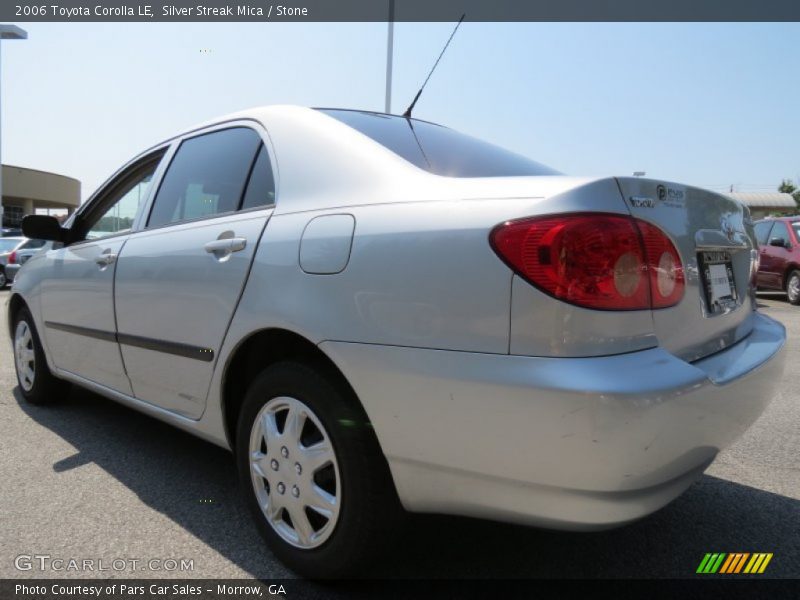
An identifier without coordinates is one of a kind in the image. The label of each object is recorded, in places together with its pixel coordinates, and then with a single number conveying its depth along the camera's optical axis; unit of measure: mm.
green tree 56525
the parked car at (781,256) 11359
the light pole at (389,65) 13531
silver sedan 1439
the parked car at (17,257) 14375
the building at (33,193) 46281
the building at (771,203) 48812
